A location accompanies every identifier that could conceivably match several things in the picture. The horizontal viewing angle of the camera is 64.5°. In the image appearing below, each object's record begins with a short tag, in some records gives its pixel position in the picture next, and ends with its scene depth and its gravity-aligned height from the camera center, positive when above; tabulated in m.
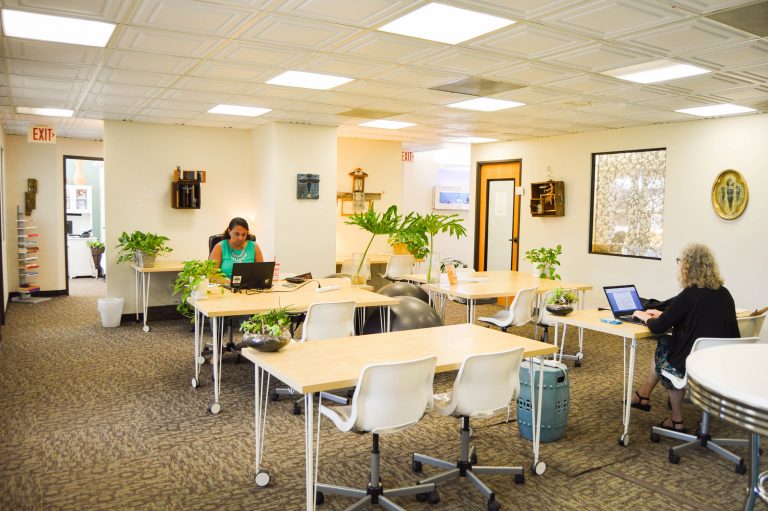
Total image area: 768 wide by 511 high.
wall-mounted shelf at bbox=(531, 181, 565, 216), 9.03 +0.28
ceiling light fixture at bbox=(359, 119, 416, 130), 8.16 +1.23
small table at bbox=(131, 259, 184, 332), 7.52 -0.87
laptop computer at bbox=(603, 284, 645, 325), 4.50 -0.63
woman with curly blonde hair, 3.96 -0.61
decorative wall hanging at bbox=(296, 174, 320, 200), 8.34 +0.36
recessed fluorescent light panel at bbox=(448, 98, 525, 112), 6.44 +1.21
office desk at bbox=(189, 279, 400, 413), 4.47 -0.71
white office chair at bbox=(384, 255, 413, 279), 8.41 -0.71
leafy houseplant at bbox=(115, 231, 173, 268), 7.58 -0.47
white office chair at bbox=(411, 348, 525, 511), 3.00 -0.90
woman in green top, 6.13 -0.38
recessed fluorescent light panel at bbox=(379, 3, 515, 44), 3.59 +1.19
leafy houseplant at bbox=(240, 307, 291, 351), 3.23 -0.66
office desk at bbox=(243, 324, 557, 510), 2.80 -0.76
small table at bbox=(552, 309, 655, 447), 4.04 -0.76
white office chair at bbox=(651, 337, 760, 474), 3.67 -1.43
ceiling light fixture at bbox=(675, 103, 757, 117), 6.45 +1.20
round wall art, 6.96 +0.30
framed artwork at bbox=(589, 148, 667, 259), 7.99 +0.21
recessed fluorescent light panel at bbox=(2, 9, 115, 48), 3.74 +1.17
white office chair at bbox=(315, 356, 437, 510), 2.72 -0.85
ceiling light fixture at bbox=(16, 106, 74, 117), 7.20 +1.16
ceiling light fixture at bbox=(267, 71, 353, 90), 5.32 +1.19
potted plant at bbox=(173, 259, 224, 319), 4.86 -0.54
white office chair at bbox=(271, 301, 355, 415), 4.33 -0.80
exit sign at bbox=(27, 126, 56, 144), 8.33 +1.00
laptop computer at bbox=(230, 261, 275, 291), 5.25 -0.56
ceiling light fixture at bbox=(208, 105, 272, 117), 7.05 +1.20
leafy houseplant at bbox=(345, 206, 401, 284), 6.03 -0.10
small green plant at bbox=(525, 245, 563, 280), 7.16 -0.55
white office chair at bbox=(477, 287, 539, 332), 5.61 -0.88
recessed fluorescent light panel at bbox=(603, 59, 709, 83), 4.71 +1.19
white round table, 1.44 -0.42
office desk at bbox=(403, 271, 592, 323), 5.85 -0.73
